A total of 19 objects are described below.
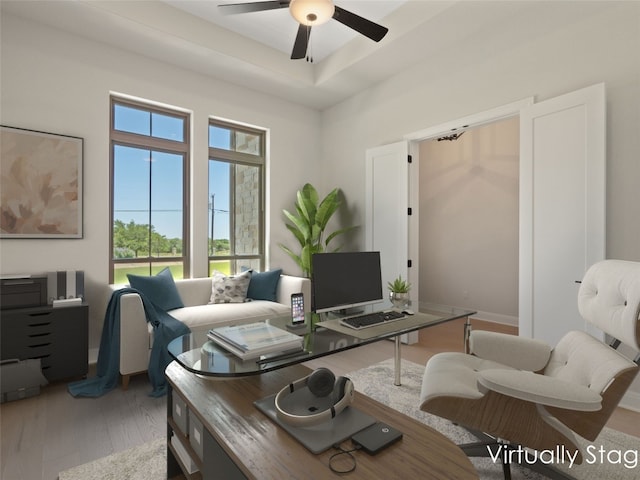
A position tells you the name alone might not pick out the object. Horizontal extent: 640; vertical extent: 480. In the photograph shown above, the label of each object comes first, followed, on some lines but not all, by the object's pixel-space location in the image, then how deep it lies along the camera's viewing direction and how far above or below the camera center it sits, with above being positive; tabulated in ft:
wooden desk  3.35 -2.25
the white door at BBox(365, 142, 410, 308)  13.17 +1.35
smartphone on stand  7.26 -1.48
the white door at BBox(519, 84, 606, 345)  8.39 +0.91
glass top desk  4.87 -1.77
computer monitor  7.11 -0.90
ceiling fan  7.44 +5.13
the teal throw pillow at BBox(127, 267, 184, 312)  10.37 -1.56
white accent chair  4.18 -1.89
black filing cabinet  8.45 -2.53
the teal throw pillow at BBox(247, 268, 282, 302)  13.03 -1.79
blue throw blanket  8.80 -2.98
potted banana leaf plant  14.83 +0.75
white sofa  9.07 -2.31
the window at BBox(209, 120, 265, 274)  14.16 +1.79
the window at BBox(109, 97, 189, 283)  11.91 +1.78
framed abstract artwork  9.60 +1.58
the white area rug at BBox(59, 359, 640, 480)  5.61 -3.84
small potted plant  8.45 -1.36
